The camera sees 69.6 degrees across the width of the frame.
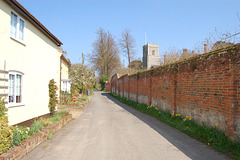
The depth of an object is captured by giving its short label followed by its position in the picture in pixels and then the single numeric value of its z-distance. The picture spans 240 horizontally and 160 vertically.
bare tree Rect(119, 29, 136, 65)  49.77
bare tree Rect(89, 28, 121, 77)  49.31
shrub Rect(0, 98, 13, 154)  3.90
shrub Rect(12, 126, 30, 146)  4.59
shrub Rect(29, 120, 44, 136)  5.78
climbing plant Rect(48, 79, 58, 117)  9.62
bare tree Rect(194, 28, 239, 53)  6.92
